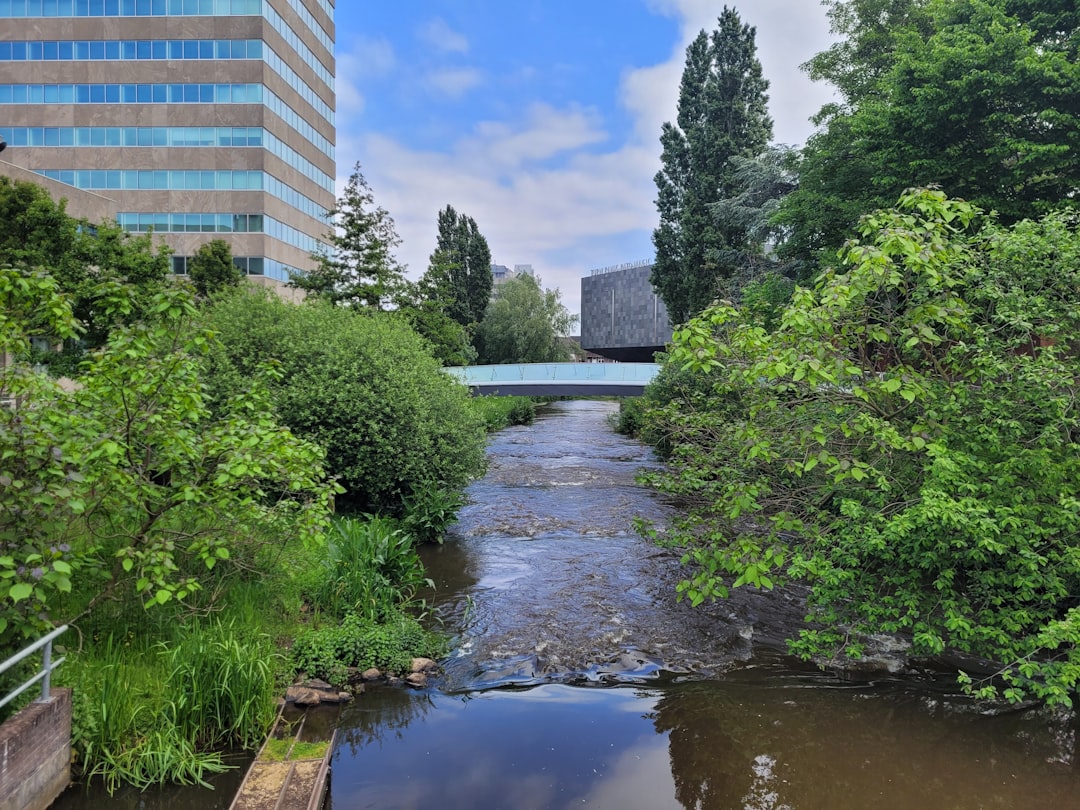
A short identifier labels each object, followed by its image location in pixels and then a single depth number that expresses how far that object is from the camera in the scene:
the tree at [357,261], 23.73
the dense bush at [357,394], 11.85
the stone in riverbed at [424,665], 7.97
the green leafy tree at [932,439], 6.06
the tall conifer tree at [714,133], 33.16
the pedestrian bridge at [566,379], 30.11
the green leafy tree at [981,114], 13.88
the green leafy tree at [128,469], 5.18
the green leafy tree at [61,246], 22.44
